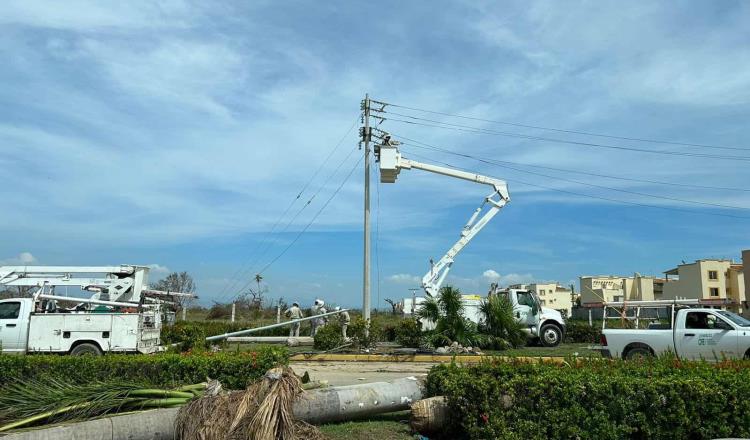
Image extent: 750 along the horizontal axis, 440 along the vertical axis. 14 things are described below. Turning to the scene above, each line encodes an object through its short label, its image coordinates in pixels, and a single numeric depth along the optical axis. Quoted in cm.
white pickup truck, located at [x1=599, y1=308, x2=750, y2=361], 1448
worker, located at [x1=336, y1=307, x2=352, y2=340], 1925
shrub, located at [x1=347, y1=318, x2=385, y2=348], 1886
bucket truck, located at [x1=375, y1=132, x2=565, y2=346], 2272
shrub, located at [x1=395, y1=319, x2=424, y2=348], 2072
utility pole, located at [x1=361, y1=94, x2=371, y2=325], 2139
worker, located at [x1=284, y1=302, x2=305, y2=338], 2423
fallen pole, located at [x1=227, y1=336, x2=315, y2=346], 2256
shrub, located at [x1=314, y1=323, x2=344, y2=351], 1888
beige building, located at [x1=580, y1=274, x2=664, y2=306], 7248
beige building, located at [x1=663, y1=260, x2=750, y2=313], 6500
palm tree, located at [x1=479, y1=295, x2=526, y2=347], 2028
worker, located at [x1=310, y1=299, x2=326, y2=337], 2389
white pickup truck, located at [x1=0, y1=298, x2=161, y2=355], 1442
